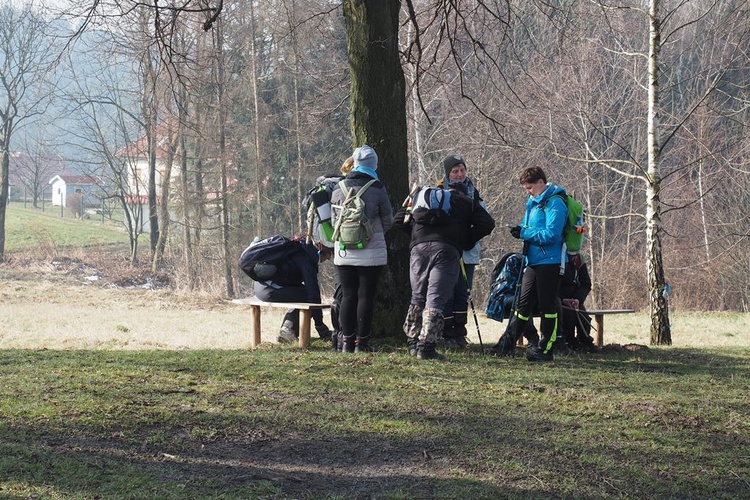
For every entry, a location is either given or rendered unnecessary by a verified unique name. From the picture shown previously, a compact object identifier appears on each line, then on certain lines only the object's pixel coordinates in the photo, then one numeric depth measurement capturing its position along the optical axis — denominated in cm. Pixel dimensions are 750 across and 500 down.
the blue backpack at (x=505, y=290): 1969
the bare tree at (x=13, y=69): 10169
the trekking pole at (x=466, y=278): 1905
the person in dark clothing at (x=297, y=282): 2155
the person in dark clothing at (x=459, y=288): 1855
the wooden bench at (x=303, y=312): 1925
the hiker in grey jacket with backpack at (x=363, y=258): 1734
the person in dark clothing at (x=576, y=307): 2016
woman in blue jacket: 1720
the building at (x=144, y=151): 7544
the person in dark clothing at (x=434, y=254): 1691
